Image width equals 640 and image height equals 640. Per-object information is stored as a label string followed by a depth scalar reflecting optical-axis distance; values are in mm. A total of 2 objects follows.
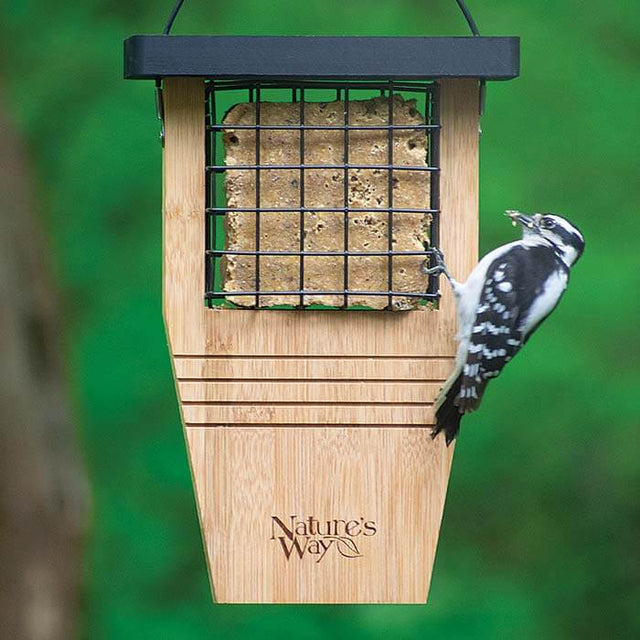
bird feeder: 5832
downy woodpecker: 5711
